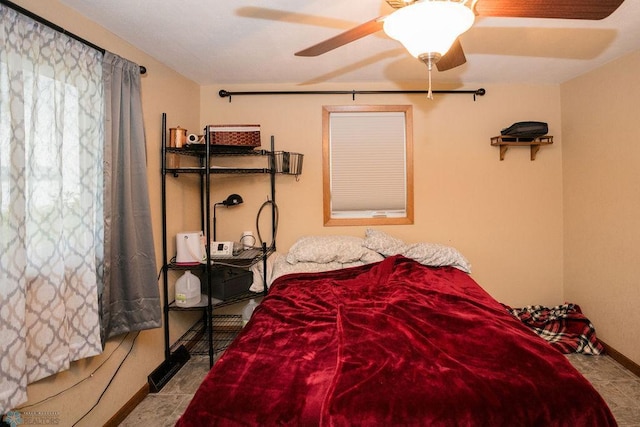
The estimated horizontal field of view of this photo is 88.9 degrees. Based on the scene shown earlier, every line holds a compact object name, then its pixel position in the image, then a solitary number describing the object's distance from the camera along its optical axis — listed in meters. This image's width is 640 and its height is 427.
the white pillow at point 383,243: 2.72
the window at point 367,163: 3.09
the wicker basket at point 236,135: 2.54
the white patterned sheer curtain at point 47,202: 1.28
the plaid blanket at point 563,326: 2.65
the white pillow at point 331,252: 2.63
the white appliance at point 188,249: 2.43
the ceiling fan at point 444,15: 1.04
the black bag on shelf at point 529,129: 2.79
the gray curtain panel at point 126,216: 1.80
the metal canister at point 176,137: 2.46
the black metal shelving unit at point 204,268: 2.35
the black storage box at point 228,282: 2.53
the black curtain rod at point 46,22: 1.30
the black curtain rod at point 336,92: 3.00
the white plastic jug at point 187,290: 2.44
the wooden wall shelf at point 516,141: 2.91
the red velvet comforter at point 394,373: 1.05
